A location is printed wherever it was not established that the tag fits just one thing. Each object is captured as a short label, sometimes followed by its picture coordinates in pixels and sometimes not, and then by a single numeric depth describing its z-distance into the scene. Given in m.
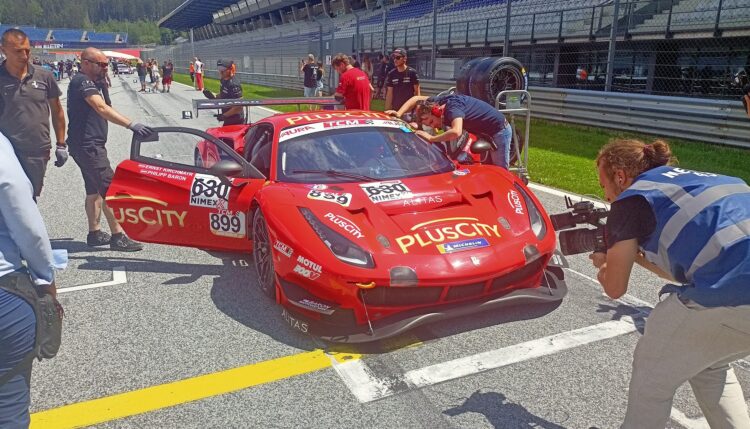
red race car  3.20
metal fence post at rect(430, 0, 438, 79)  17.59
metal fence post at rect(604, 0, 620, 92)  11.89
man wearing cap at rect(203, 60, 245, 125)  8.66
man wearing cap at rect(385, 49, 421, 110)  9.20
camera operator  1.83
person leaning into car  5.53
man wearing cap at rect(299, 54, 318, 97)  18.41
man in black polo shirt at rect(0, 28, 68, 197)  4.63
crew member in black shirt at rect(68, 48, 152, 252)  4.89
